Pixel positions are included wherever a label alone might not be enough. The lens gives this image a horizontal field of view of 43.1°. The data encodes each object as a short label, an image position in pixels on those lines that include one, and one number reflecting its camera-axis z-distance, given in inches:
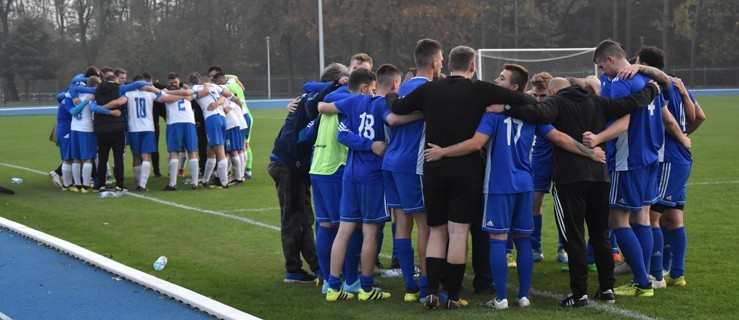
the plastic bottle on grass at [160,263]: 355.3
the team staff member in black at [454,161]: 267.0
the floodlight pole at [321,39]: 1749.5
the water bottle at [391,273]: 335.9
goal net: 1158.3
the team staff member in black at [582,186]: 276.4
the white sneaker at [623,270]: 333.1
